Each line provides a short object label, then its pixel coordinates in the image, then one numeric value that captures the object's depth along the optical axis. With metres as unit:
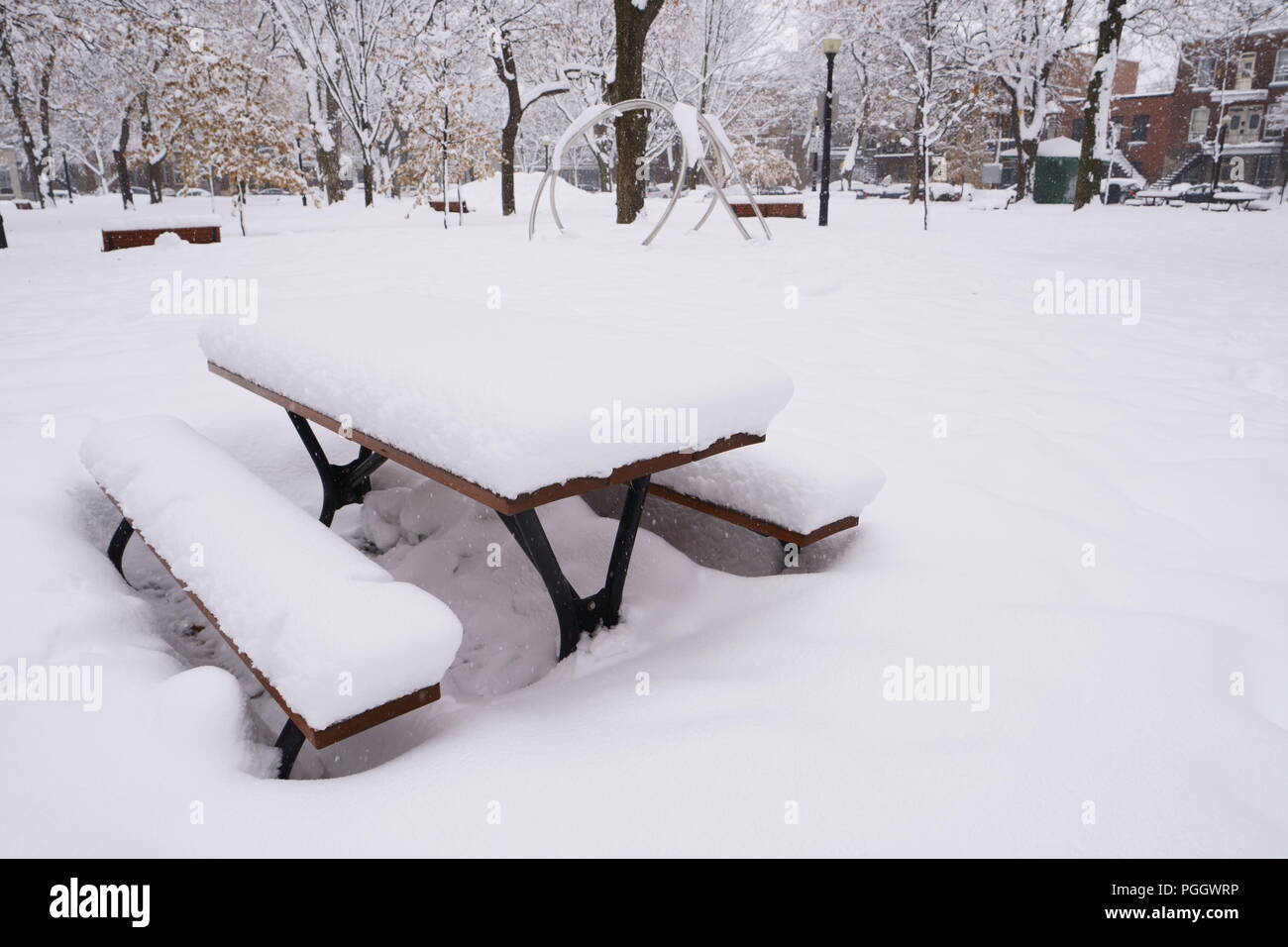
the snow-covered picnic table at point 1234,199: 25.77
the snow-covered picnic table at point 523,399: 1.67
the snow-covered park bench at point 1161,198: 28.18
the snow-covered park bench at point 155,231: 10.84
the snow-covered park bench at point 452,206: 20.98
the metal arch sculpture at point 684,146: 9.04
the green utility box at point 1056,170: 23.97
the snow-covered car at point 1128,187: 31.41
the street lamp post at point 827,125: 12.93
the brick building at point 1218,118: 39.62
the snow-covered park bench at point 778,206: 17.39
